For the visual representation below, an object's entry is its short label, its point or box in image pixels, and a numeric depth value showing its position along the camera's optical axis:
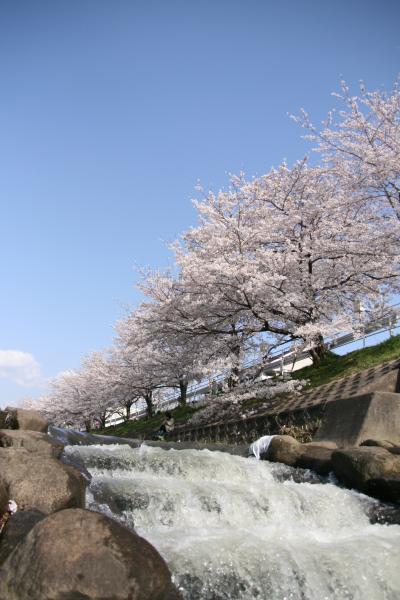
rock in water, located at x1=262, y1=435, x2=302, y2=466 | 9.54
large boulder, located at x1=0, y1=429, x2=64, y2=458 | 7.14
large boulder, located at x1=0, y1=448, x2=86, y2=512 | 4.89
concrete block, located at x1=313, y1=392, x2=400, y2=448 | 9.79
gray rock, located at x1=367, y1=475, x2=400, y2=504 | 7.42
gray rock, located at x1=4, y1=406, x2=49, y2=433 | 9.74
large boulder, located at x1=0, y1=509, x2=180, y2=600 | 3.22
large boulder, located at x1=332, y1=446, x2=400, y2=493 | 7.64
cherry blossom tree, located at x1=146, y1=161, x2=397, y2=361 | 16.77
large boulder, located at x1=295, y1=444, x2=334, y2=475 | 8.72
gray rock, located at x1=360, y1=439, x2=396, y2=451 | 8.80
